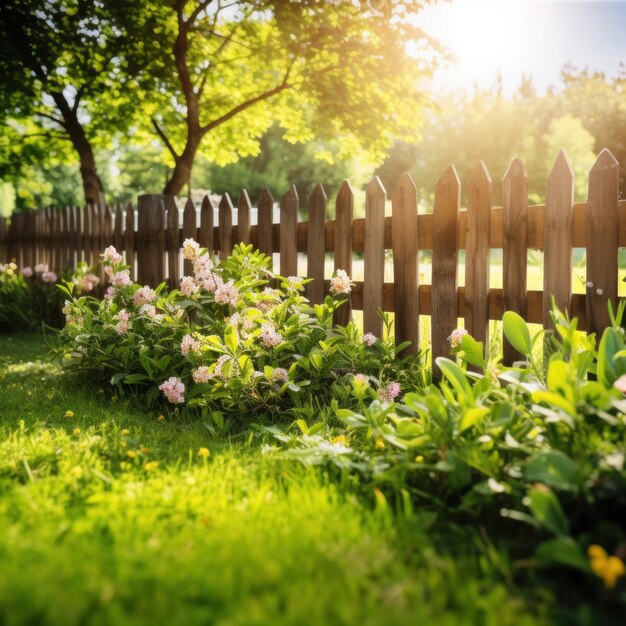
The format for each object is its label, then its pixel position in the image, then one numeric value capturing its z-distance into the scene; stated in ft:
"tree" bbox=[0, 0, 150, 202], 28.12
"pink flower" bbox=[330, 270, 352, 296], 13.87
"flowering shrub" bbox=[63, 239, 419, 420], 11.95
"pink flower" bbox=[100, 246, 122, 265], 15.08
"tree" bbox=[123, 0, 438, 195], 27.53
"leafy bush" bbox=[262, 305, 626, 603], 5.65
